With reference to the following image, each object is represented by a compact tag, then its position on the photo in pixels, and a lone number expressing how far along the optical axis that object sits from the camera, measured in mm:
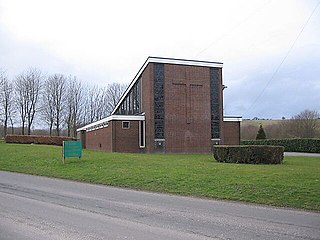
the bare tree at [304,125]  59062
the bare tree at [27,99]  65438
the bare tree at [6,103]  61944
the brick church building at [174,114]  40125
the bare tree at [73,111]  70088
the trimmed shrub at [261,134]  60531
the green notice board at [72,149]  23203
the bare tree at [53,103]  66938
